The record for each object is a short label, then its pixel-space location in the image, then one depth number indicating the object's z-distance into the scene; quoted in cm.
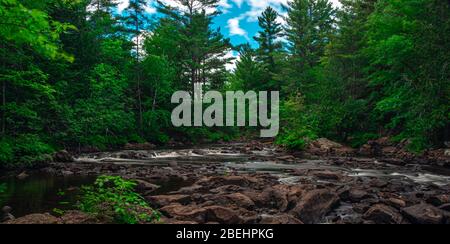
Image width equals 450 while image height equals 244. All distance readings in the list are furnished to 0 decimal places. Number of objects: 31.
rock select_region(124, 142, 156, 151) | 2867
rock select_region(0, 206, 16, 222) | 677
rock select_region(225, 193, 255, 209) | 794
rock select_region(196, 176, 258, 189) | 1096
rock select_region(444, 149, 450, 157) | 1761
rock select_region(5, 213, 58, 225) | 560
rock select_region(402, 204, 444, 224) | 658
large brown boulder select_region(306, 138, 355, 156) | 2361
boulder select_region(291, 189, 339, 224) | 720
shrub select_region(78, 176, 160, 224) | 557
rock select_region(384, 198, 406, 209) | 778
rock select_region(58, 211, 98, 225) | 544
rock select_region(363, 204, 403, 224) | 679
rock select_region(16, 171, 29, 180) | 1233
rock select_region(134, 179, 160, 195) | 1024
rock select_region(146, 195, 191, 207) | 812
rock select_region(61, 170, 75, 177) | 1336
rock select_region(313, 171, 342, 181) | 1253
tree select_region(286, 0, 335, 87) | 4491
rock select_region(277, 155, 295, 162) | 1961
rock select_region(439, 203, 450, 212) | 748
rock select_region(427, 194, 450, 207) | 799
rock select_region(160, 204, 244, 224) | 649
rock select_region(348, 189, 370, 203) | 884
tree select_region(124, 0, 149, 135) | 3372
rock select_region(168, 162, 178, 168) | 1637
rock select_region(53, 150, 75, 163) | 1767
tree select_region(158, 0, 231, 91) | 4184
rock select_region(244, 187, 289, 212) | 814
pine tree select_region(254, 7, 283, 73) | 5703
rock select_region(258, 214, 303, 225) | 635
